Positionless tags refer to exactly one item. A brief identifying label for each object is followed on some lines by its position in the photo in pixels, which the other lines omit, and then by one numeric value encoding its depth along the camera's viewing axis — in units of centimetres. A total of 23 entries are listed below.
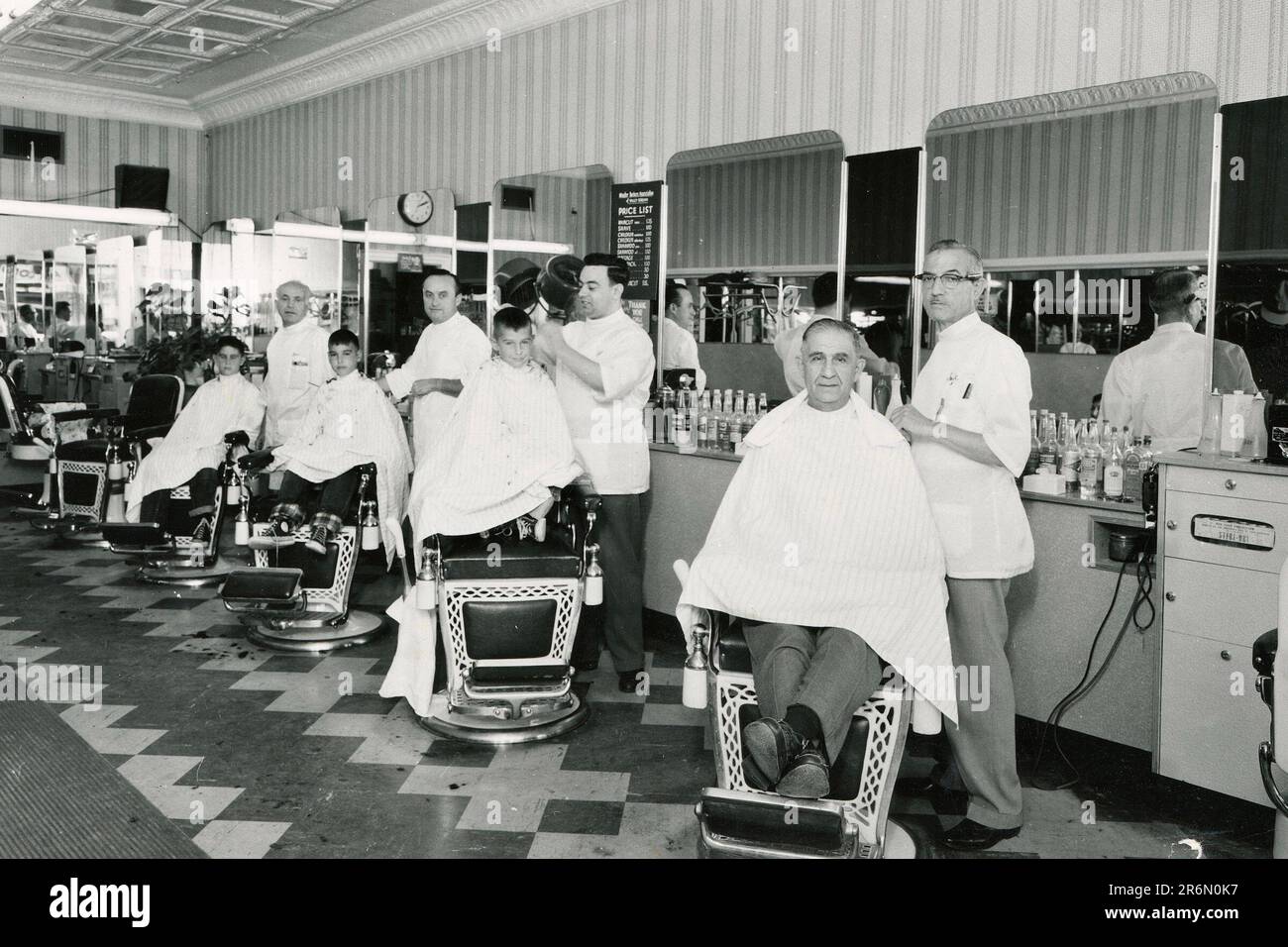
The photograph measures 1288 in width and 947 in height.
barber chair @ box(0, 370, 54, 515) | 601
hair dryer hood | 466
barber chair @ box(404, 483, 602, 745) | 305
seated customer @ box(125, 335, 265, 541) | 487
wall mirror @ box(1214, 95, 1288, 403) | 272
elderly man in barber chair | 215
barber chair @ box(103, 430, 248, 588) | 464
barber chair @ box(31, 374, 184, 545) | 554
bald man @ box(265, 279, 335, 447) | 516
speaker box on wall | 799
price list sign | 438
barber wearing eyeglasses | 234
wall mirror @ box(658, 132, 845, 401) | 378
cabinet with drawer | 227
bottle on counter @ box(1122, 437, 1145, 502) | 269
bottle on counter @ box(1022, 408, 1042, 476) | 294
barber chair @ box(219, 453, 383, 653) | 383
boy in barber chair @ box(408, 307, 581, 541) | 321
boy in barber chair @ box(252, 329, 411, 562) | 404
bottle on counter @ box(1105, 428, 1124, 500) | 269
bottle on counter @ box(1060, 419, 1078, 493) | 284
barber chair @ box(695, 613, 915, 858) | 188
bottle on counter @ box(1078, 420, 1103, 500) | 278
